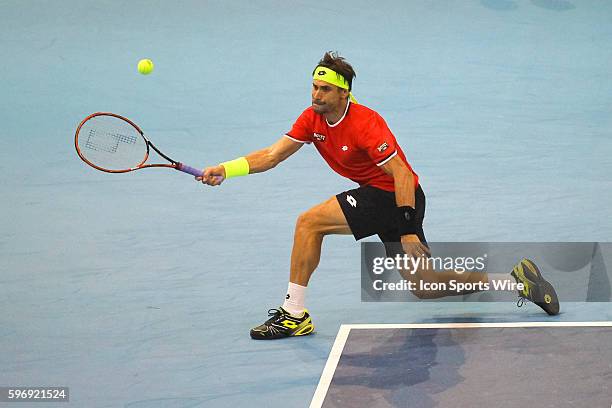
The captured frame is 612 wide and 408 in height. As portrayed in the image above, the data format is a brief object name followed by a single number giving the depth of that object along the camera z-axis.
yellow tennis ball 22.92
